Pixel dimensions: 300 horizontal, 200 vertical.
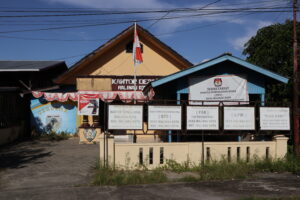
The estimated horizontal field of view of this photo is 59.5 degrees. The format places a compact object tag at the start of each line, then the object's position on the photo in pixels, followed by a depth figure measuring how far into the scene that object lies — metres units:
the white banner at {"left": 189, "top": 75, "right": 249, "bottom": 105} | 9.89
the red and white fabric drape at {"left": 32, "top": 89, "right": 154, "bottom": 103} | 15.16
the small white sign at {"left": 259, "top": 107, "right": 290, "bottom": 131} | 8.29
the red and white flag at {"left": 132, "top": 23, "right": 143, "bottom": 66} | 13.58
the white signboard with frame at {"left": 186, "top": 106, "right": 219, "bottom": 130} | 8.05
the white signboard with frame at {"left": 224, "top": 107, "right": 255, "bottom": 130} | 8.16
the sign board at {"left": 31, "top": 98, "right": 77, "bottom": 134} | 16.17
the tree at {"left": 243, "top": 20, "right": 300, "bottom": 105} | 15.84
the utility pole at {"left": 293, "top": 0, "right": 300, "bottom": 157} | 8.30
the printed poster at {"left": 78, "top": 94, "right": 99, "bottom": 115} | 14.15
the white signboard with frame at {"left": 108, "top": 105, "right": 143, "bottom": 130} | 7.68
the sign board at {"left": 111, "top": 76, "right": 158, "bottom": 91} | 15.81
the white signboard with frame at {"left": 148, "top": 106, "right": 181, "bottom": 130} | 7.85
